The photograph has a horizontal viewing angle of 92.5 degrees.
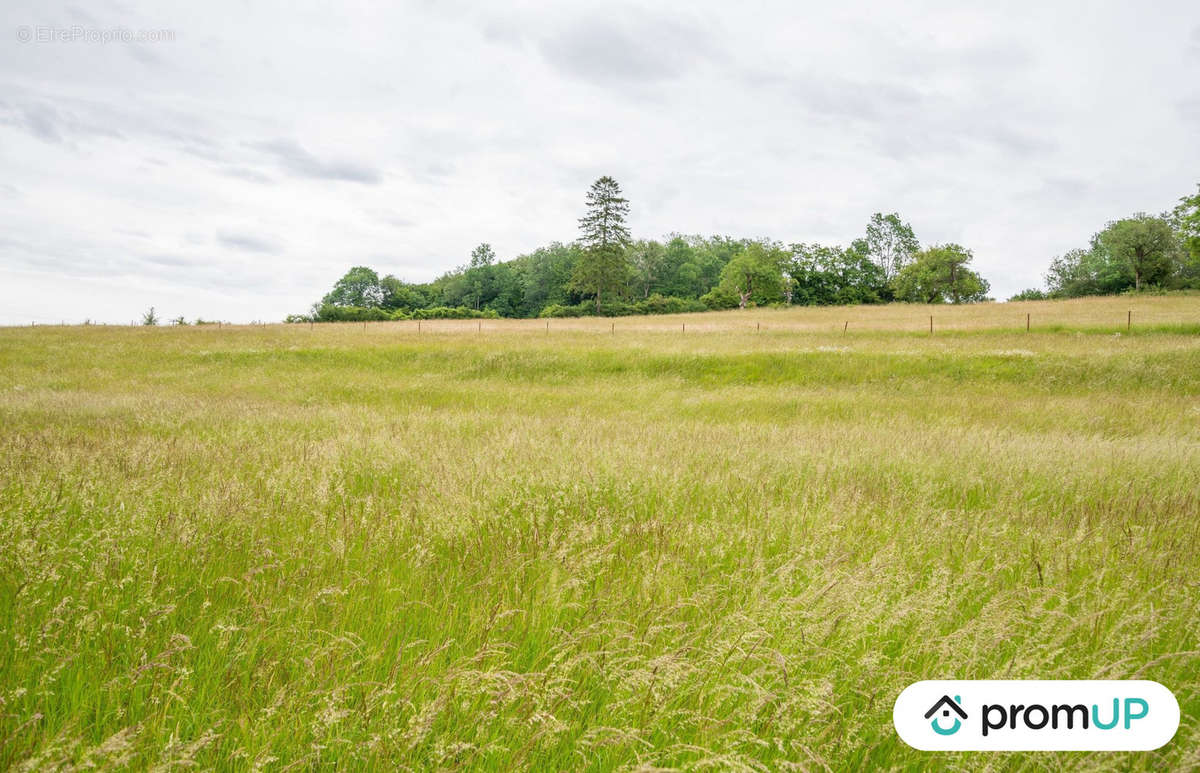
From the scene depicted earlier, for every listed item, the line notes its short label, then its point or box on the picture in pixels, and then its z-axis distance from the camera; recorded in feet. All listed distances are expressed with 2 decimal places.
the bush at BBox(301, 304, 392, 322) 268.41
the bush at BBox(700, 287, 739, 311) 291.38
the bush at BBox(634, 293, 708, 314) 271.00
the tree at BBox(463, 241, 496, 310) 375.66
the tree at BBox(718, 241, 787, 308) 297.74
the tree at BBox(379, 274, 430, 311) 388.98
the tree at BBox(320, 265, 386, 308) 422.82
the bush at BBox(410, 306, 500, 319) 288.10
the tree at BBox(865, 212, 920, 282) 351.87
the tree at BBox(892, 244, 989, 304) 274.16
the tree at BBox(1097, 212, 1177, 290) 251.39
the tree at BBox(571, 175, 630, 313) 270.67
